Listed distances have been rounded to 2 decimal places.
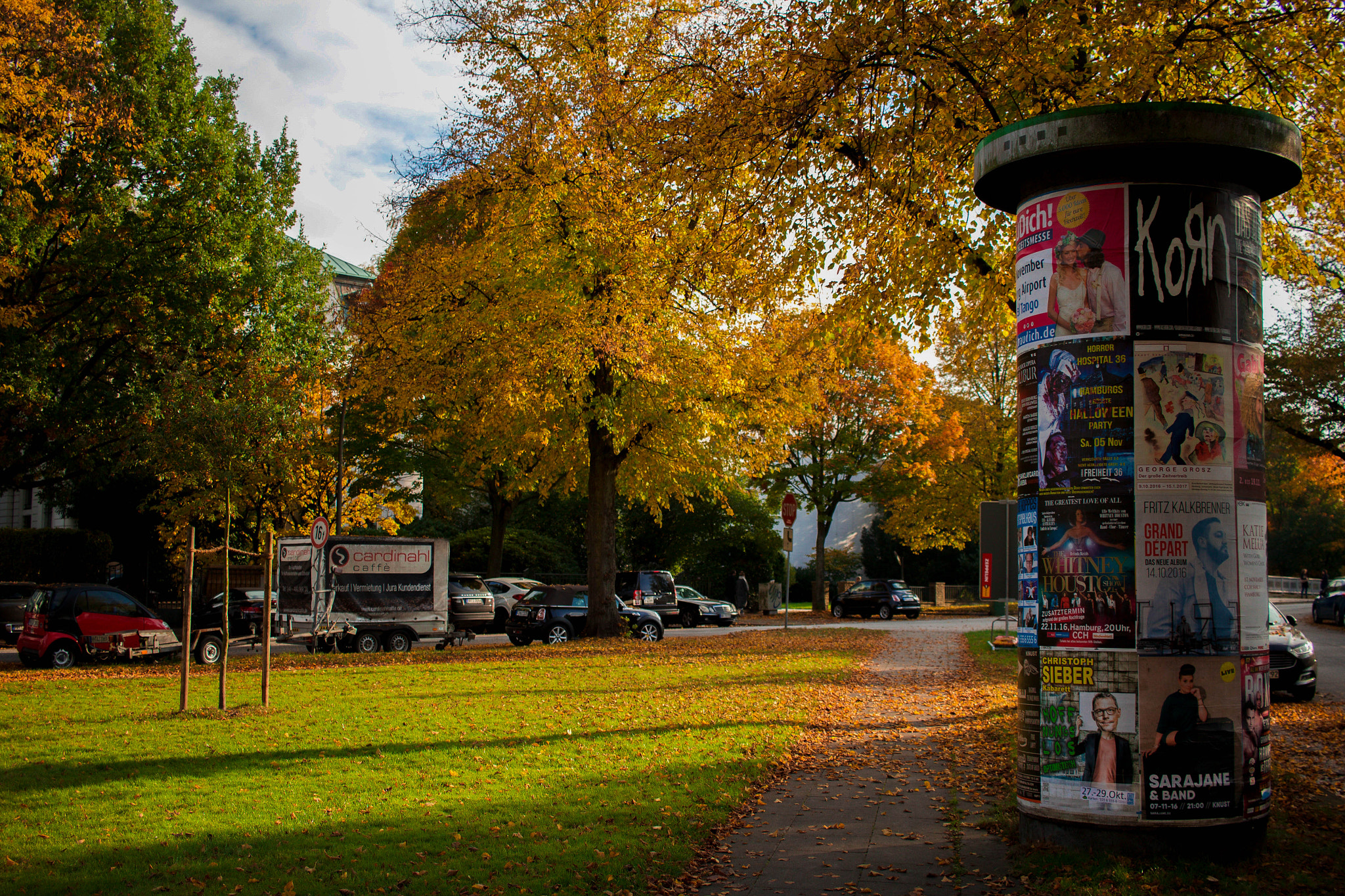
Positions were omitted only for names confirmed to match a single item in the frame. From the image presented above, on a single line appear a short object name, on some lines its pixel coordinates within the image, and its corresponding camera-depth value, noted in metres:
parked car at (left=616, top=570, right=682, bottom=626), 33.28
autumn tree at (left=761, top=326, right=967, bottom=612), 39.59
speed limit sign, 19.98
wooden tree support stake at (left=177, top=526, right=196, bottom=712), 10.97
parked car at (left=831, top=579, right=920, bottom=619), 38.31
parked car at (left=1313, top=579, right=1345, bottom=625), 34.66
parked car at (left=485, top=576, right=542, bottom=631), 32.25
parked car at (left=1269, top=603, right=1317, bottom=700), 14.42
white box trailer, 21.67
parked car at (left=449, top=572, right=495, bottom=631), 27.28
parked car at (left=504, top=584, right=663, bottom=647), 24.19
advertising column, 5.76
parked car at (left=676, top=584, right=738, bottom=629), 34.47
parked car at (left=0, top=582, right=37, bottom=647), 25.11
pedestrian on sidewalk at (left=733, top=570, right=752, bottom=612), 41.66
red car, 19.41
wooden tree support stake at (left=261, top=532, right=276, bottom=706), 11.62
